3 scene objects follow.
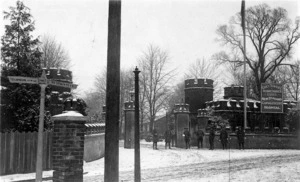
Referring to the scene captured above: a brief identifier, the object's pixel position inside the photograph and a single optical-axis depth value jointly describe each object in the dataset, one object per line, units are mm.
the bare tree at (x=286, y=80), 55659
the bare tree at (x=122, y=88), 53544
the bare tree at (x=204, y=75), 55978
